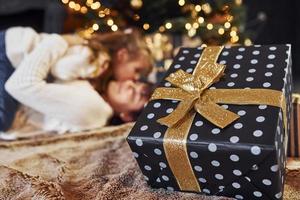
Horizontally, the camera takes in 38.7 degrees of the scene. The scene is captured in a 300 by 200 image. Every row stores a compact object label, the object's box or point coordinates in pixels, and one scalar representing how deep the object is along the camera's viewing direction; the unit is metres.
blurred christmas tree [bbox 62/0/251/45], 1.70
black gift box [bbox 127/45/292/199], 0.79
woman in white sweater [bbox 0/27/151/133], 1.30
